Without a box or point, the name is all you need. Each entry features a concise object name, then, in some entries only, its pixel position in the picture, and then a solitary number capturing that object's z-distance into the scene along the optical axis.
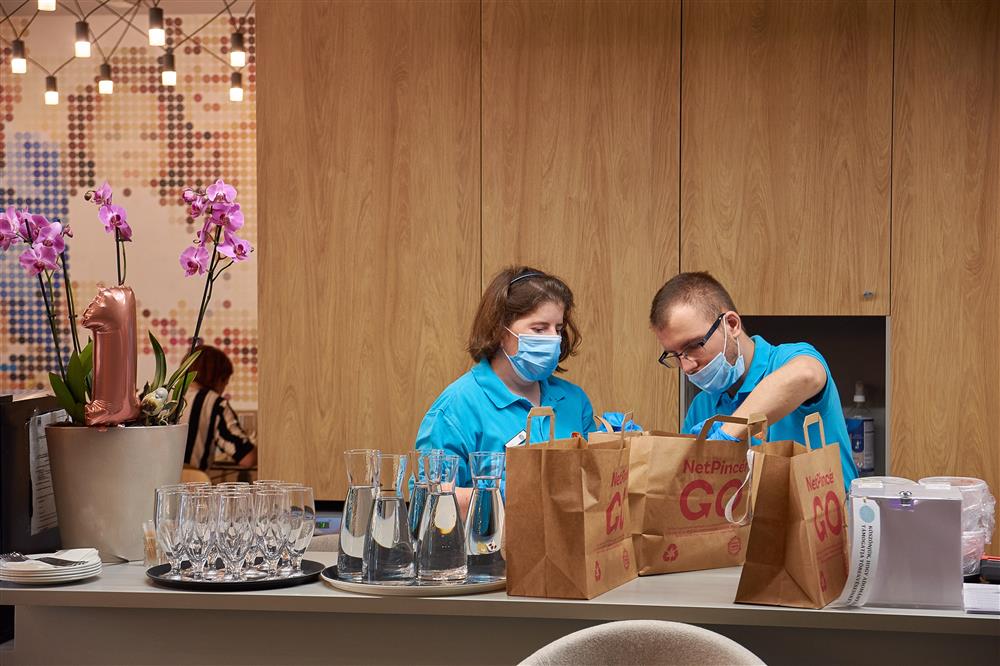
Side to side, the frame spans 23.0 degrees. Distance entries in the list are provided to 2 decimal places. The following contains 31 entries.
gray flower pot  5.57
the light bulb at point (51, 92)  12.09
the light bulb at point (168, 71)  11.24
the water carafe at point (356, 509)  5.25
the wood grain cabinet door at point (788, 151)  7.19
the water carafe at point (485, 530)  5.27
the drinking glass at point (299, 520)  5.33
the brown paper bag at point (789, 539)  5.10
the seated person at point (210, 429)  10.99
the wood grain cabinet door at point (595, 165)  7.29
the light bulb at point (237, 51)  11.00
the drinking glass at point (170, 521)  5.28
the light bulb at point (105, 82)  11.61
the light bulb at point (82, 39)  10.29
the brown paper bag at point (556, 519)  5.17
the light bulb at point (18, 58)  11.25
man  6.05
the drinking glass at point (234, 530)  5.26
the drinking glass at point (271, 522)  5.29
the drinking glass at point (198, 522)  5.26
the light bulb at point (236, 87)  11.89
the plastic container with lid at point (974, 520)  5.35
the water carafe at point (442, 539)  5.22
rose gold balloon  5.59
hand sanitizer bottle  7.62
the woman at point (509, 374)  6.19
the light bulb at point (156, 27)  9.90
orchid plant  5.63
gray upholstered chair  4.90
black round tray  5.25
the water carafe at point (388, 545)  5.23
